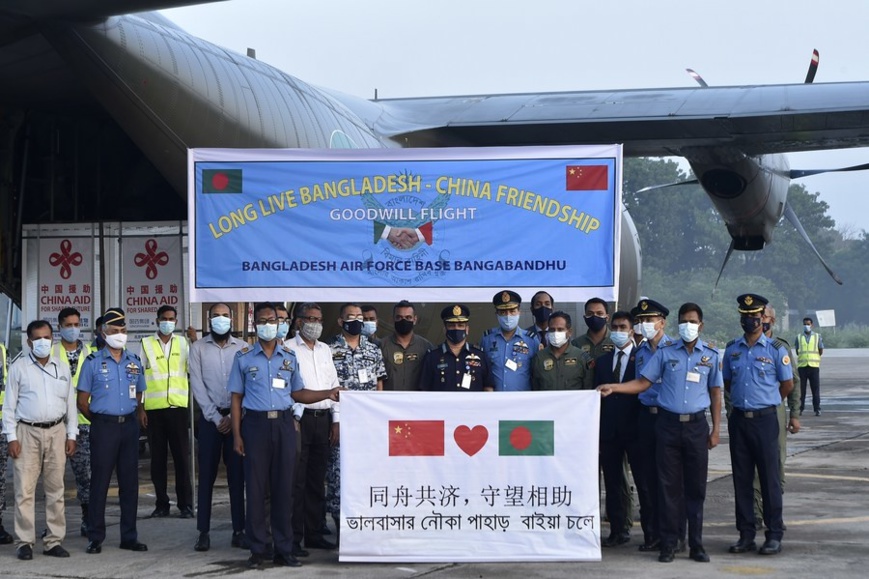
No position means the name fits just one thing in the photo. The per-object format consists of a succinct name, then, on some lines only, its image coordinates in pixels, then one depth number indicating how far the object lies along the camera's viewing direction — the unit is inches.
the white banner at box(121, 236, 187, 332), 589.3
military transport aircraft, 454.0
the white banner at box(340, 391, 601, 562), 342.0
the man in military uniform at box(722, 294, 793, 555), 361.7
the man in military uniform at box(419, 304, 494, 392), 369.4
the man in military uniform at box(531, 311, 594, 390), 376.8
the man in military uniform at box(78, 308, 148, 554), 366.6
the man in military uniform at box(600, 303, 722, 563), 352.2
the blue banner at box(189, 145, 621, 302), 382.6
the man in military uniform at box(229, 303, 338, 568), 343.9
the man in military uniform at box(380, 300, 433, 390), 385.7
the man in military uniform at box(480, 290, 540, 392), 380.5
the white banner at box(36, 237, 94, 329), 591.5
